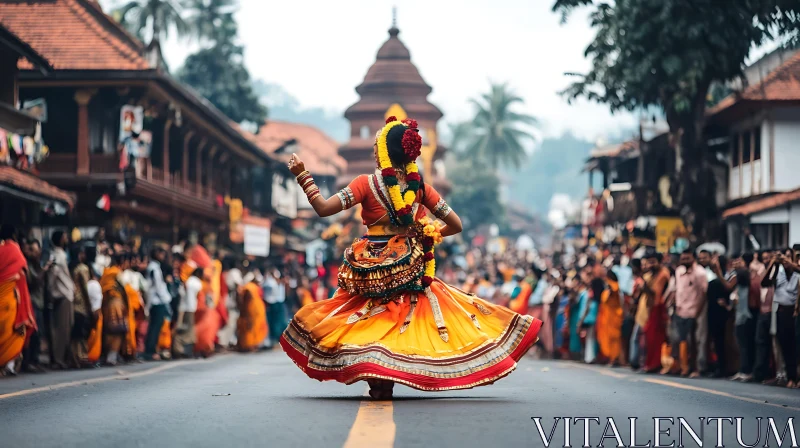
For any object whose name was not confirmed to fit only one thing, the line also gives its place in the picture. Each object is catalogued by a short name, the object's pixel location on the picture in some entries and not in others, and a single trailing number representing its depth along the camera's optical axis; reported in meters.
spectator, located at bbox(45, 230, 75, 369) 18.73
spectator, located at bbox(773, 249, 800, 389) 17.08
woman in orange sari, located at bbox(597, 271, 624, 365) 23.58
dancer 10.77
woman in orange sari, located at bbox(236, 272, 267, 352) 28.94
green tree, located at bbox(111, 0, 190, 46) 63.03
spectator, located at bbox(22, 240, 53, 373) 18.25
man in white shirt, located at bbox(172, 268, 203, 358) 24.19
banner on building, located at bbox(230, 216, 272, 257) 41.69
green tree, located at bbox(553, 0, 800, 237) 28.84
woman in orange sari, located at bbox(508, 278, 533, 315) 30.46
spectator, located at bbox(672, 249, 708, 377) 19.39
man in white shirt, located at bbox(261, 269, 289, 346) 31.75
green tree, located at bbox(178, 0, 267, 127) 65.75
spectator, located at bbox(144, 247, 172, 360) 22.84
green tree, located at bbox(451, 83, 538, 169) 118.44
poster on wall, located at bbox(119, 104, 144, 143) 32.38
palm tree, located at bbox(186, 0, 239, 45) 67.18
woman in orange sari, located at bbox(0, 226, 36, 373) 16.64
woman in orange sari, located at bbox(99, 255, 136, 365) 20.70
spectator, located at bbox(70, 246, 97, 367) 19.52
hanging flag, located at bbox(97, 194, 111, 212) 32.16
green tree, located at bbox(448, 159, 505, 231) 104.25
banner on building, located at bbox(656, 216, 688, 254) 35.66
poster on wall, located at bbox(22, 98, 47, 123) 32.39
